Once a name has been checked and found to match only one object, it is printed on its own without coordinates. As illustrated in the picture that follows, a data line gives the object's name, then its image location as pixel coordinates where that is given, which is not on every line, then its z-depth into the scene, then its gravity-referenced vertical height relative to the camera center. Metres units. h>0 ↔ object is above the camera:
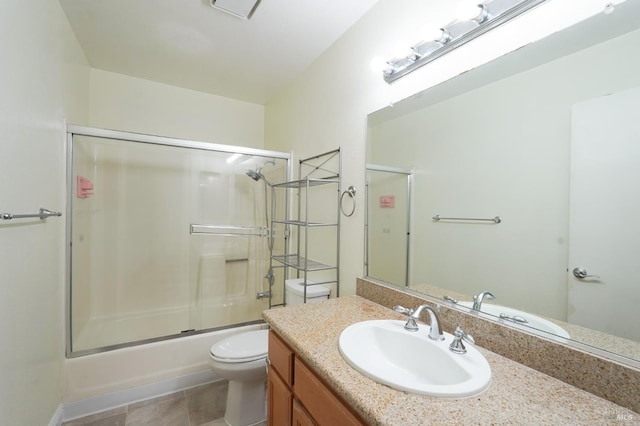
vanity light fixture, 0.91 +0.71
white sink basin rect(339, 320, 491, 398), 0.71 -0.48
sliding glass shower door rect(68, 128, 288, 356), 2.22 -0.25
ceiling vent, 1.51 +1.19
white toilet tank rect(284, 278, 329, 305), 1.80 -0.57
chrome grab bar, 2.49 -0.20
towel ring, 1.67 +0.11
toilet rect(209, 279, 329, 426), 1.56 -0.98
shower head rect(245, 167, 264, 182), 2.58 +0.36
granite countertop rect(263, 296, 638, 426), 0.61 -0.47
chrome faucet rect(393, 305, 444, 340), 0.95 -0.40
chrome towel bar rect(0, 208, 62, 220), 0.98 -0.03
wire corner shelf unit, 1.82 -0.03
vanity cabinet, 0.79 -0.64
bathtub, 1.68 -1.14
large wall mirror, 0.72 +0.10
